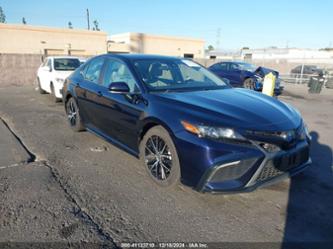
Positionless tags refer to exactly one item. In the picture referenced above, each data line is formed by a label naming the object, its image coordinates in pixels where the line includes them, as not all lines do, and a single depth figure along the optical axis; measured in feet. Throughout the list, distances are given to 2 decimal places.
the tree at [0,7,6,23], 280.51
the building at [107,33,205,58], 133.18
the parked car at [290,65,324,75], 78.54
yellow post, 23.89
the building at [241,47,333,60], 166.91
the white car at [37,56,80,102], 28.02
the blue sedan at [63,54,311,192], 8.92
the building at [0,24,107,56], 100.48
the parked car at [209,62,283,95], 40.83
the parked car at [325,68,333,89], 52.16
